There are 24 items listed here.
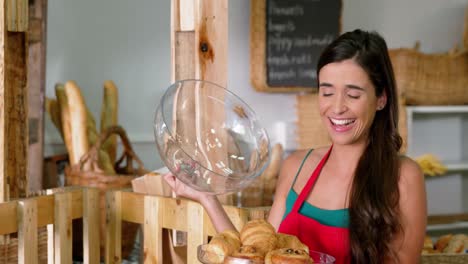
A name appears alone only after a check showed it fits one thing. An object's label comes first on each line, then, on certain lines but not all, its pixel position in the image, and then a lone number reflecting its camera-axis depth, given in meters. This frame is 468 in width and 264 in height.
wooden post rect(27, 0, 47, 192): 3.61
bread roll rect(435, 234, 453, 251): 2.61
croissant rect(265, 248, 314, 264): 1.16
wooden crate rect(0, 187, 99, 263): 1.84
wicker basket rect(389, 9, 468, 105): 4.16
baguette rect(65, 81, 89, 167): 3.66
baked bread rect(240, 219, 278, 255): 1.24
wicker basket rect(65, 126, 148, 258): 3.48
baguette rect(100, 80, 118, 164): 3.87
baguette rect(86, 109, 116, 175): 3.58
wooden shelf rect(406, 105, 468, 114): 4.25
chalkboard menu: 4.15
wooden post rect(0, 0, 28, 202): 1.95
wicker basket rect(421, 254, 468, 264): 2.26
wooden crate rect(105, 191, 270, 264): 1.86
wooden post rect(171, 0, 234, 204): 1.95
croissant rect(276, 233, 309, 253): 1.28
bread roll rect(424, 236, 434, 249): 2.61
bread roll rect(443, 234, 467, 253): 2.50
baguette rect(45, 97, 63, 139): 3.90
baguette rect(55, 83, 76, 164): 3.71
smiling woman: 1.58
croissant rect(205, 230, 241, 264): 1.22
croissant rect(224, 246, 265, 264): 1.19
